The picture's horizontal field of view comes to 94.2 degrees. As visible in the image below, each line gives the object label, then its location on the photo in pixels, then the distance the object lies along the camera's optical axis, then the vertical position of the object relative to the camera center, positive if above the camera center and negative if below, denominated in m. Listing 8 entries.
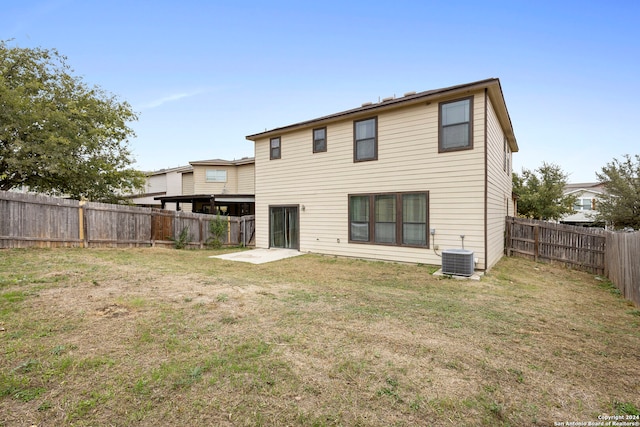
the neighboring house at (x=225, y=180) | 21.05 +2.21
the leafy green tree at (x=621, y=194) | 15.87 +0.79
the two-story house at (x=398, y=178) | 8.52 +1.08
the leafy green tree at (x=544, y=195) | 19.56 +0.95
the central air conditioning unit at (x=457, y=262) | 7.80 -1.41
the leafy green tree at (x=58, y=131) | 13.13 +3.97
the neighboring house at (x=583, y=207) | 29.17 +0.15
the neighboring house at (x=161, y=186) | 24.16 +2.08
